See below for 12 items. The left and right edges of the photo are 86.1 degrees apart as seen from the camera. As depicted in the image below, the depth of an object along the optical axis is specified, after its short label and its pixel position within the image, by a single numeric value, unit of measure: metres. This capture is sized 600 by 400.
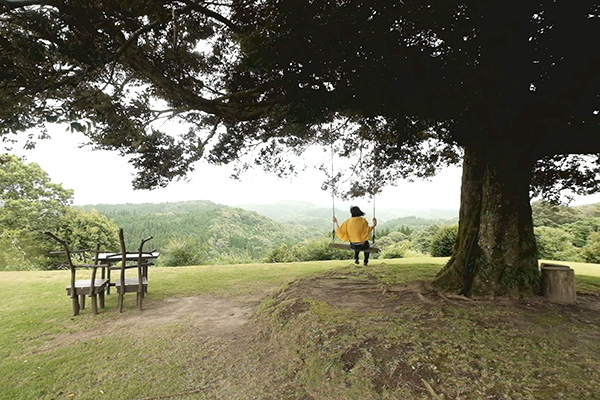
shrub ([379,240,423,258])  18.85
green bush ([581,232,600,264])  16.66
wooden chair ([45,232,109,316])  5.77
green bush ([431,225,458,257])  16.27
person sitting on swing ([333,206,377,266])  8.53
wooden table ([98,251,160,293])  6.71
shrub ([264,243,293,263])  19.47
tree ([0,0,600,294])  3.99
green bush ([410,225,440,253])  25.50
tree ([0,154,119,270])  21.61
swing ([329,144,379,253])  8.06
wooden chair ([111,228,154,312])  5.89
